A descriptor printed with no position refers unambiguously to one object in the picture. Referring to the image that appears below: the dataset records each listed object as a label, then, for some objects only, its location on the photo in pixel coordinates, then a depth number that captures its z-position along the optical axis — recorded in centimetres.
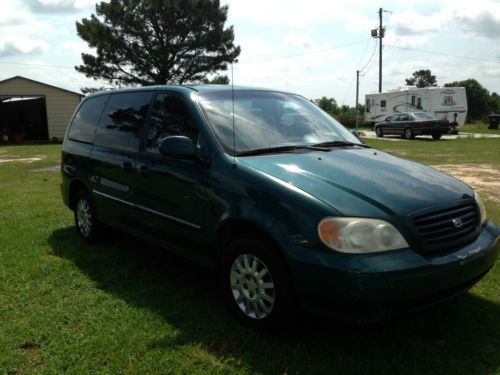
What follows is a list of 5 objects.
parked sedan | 2453
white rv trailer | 3019
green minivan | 285
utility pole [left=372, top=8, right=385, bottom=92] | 4500
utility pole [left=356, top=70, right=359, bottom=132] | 5858
